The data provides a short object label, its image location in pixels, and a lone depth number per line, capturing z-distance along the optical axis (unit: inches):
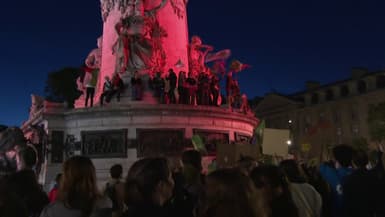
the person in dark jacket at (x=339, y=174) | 265.9
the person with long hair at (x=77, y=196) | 160.4
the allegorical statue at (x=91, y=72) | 1029.8
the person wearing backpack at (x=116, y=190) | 220.4
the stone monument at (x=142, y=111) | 861.2
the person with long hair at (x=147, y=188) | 139.4
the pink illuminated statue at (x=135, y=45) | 1011.9
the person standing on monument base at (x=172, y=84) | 934.3
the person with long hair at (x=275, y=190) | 176.0
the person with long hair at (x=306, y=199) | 214.7
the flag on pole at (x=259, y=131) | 571.2
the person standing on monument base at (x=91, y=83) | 1019.2
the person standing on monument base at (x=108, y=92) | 943.0
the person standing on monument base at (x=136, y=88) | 943.7
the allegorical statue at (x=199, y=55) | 1138.7
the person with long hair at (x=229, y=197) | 120.1
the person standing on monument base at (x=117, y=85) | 946.7
